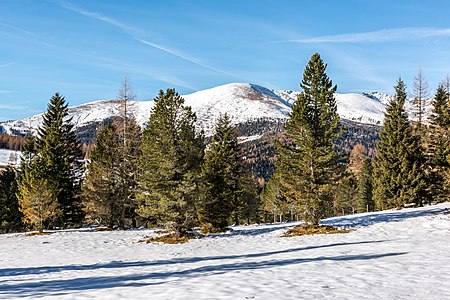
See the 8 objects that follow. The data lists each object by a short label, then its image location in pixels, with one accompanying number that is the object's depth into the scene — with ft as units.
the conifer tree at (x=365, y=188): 209.67
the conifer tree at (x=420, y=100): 136.36
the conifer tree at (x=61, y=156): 132.26
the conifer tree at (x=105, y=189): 102.42
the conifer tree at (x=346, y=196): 221.66
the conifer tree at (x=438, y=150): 94.51
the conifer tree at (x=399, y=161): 112.16
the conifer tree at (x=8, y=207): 157.28
